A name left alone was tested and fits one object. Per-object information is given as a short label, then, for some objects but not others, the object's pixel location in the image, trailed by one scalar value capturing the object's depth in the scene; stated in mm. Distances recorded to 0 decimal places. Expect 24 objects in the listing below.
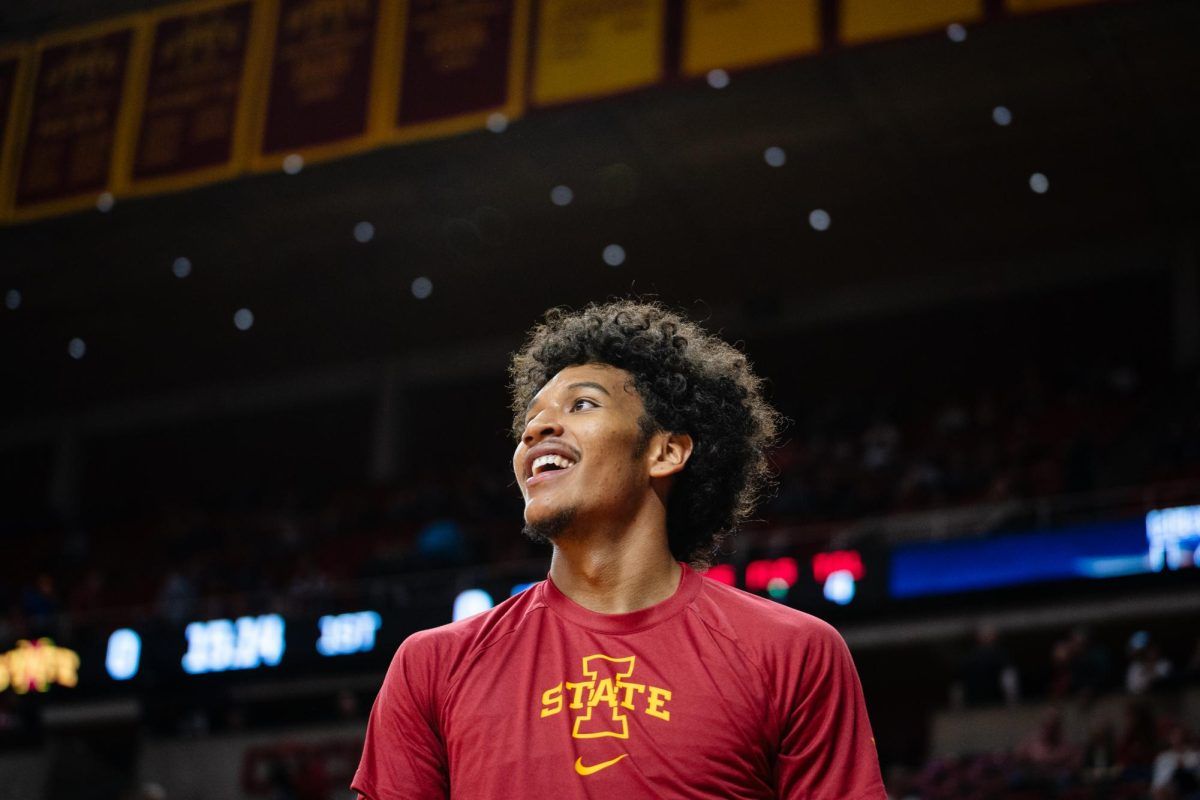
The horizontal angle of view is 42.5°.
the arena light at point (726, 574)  14422
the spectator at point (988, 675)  12438
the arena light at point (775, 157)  17516
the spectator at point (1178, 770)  8750
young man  2543
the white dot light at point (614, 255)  20094
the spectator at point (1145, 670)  11867
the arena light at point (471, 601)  15625
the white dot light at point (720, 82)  15410
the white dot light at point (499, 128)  16406
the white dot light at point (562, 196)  18438
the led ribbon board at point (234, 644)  16875
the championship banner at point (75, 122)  14398
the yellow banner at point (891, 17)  12086
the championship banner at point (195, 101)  14055
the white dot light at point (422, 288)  21219
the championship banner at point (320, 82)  13570
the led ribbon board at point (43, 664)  17812
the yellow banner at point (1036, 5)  11594
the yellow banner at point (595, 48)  12945
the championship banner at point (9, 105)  14625
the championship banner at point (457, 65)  13203
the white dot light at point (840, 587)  14680
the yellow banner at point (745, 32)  12438
